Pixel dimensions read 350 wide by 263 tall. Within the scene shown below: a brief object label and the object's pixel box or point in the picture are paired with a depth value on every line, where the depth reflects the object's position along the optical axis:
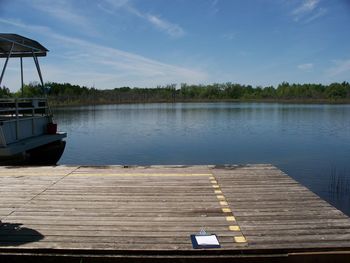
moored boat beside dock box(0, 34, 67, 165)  9.88
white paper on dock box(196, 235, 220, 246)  3.99
